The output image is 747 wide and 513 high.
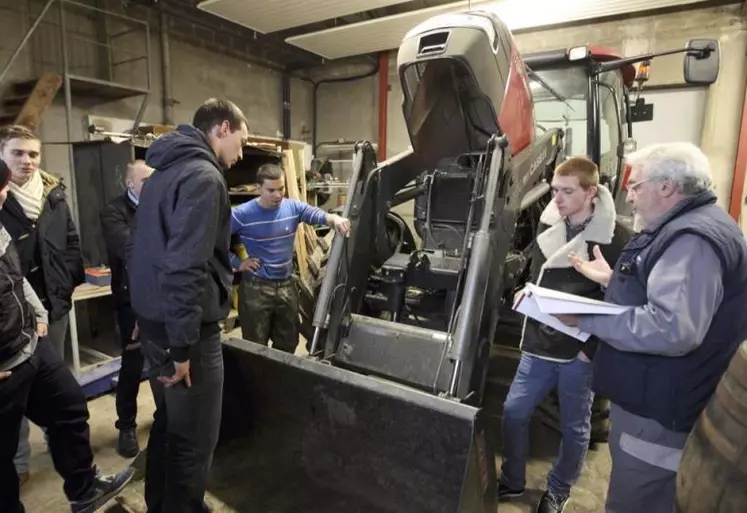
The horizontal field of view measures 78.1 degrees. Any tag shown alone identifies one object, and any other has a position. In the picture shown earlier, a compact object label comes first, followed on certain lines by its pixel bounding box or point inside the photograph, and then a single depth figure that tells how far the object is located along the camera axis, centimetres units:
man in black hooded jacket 151
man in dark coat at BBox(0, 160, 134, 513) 164
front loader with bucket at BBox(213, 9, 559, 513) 167
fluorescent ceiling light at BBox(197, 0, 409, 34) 505
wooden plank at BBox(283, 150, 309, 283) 501
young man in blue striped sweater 273
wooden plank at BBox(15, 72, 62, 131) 389
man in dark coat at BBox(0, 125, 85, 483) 219
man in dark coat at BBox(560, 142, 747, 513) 124
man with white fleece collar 188
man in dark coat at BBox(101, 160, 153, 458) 259
